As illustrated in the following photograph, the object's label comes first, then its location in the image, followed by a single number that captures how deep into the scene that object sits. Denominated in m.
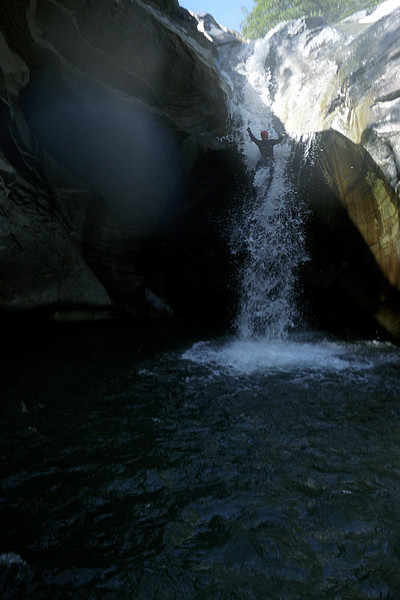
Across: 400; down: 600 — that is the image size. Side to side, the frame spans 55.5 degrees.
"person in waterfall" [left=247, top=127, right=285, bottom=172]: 11.86
